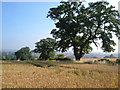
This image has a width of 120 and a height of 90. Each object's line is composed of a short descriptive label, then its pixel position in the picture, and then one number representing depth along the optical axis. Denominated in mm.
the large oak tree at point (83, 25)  17635
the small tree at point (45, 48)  31350
